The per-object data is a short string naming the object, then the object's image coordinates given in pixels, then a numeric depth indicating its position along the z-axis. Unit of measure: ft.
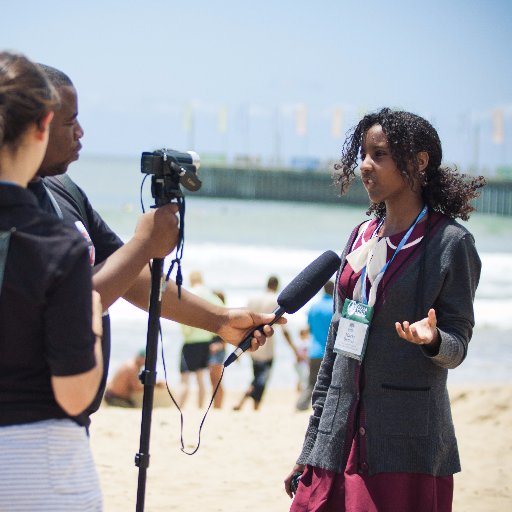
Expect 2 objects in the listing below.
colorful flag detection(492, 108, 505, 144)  337.11
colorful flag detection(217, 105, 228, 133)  345.92
